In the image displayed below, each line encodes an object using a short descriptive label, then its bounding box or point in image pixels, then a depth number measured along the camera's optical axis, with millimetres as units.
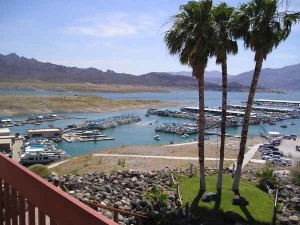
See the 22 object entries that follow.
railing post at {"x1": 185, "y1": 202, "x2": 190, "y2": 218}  12247
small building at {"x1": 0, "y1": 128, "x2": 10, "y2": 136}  41160
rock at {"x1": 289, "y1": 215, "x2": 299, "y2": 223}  12392
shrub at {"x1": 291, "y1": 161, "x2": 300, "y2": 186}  17431
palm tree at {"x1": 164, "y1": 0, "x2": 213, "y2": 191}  13211
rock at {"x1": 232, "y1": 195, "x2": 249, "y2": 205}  13101
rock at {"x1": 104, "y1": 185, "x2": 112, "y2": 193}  13694
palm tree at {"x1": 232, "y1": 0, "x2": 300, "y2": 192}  12893
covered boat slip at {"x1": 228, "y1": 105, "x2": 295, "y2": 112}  92160
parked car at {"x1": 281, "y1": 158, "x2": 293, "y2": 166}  31650
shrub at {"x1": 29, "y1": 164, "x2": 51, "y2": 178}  15265
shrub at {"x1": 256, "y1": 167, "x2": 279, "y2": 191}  15921
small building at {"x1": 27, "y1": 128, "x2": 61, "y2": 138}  47485
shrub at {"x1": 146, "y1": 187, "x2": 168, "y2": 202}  12750
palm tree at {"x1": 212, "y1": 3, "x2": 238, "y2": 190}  13266
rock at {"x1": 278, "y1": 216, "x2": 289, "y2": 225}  12188
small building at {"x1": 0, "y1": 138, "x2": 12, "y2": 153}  32827
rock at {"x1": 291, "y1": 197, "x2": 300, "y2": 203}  14232
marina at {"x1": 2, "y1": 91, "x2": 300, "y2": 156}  46739
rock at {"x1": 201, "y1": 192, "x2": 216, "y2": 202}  13310
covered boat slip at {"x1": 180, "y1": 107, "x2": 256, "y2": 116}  80730
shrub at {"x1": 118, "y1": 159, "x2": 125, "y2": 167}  25008
